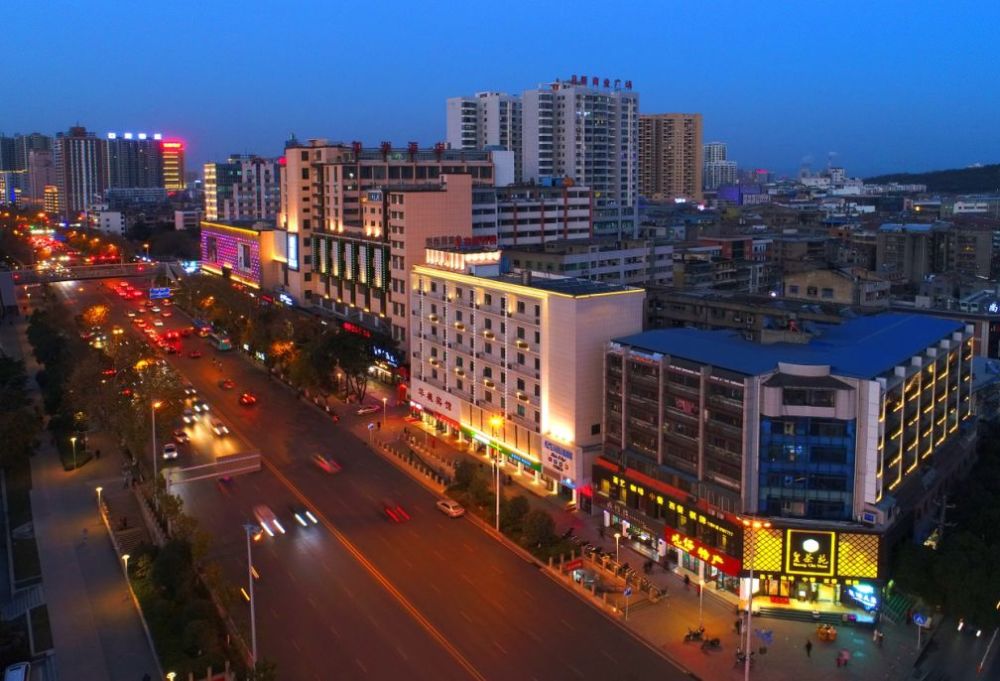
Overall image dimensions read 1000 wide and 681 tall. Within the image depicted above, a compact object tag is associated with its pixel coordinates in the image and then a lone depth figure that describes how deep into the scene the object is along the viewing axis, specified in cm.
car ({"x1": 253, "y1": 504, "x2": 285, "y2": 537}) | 4034
